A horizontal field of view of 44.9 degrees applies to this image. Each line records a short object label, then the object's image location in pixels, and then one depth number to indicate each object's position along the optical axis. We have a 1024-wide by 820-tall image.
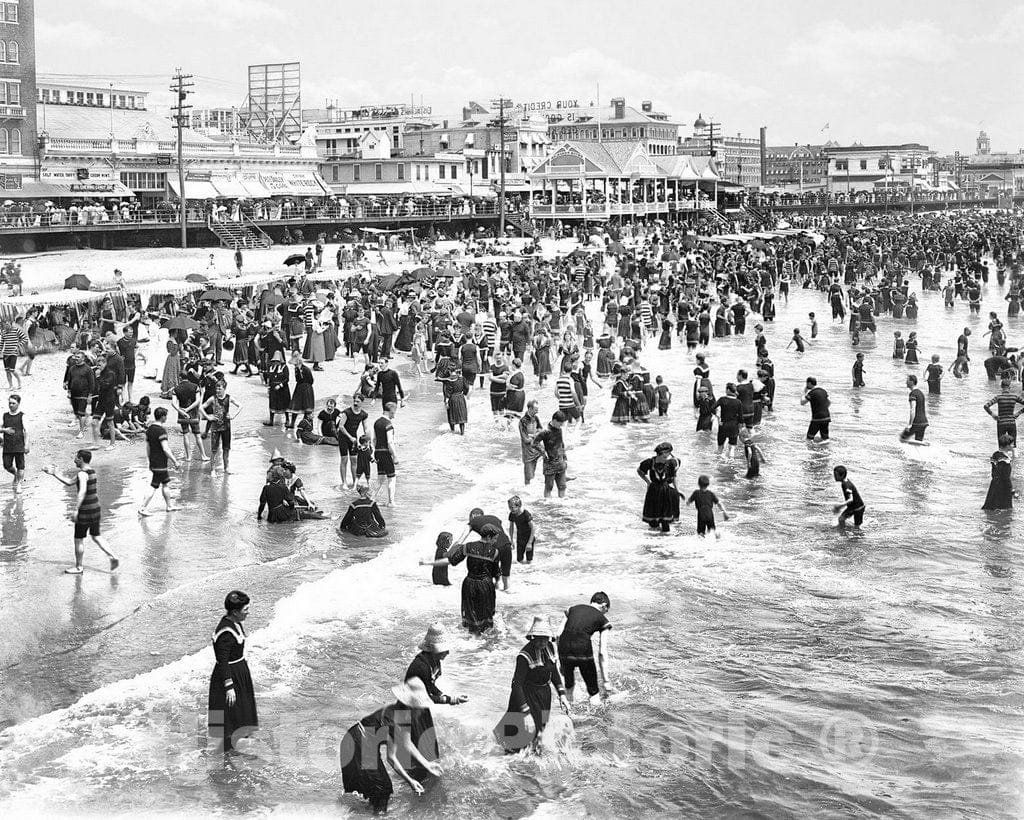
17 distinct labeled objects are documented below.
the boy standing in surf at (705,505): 13.88
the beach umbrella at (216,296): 28.67
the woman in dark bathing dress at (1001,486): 15.20
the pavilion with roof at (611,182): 74.18
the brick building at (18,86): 59.06
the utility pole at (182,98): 49.53
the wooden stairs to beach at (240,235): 51.66
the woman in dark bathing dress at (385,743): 7.86
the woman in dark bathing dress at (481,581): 10.84
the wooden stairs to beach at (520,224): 64.38
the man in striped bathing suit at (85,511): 11.96
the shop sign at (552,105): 131.88
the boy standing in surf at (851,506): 14.64
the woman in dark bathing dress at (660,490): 14.04
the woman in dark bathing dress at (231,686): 8.59
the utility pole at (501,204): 64.56
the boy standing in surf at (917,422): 19.34
